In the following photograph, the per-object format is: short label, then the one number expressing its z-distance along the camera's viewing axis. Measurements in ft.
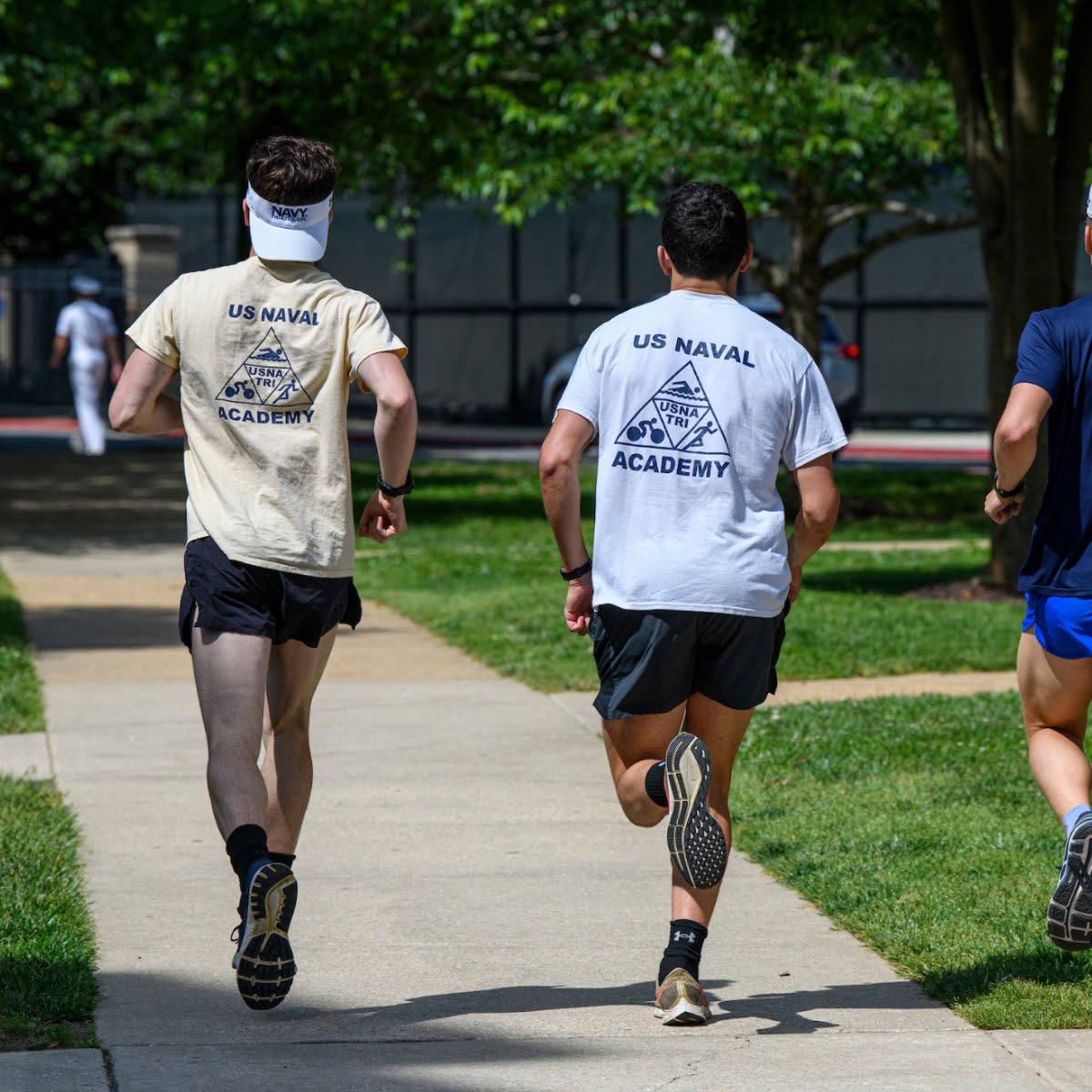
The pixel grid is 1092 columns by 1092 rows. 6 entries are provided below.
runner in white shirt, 27.94
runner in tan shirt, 28.63
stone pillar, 220.84
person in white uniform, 135.33
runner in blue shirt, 28.50
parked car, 171.12
